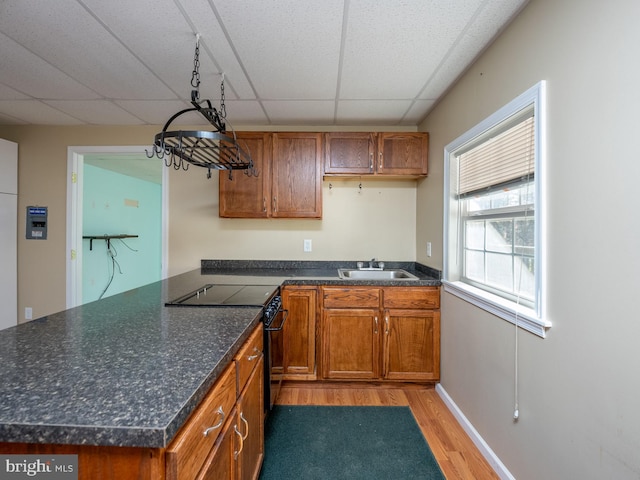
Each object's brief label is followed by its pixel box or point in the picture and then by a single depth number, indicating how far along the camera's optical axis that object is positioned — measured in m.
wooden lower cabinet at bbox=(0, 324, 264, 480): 0.60
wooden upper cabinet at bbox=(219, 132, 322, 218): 2.61
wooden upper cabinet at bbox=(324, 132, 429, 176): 2.59
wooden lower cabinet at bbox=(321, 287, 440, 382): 2.33
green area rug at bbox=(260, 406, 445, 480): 1.55
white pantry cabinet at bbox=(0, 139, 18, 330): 2.73
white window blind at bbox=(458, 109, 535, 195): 1.37
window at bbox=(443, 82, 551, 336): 1.26
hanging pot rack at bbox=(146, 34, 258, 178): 1.30
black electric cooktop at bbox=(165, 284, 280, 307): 1.49
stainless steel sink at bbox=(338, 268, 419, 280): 2.79
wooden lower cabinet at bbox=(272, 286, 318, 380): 2.33
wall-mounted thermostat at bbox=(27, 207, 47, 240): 2.85
